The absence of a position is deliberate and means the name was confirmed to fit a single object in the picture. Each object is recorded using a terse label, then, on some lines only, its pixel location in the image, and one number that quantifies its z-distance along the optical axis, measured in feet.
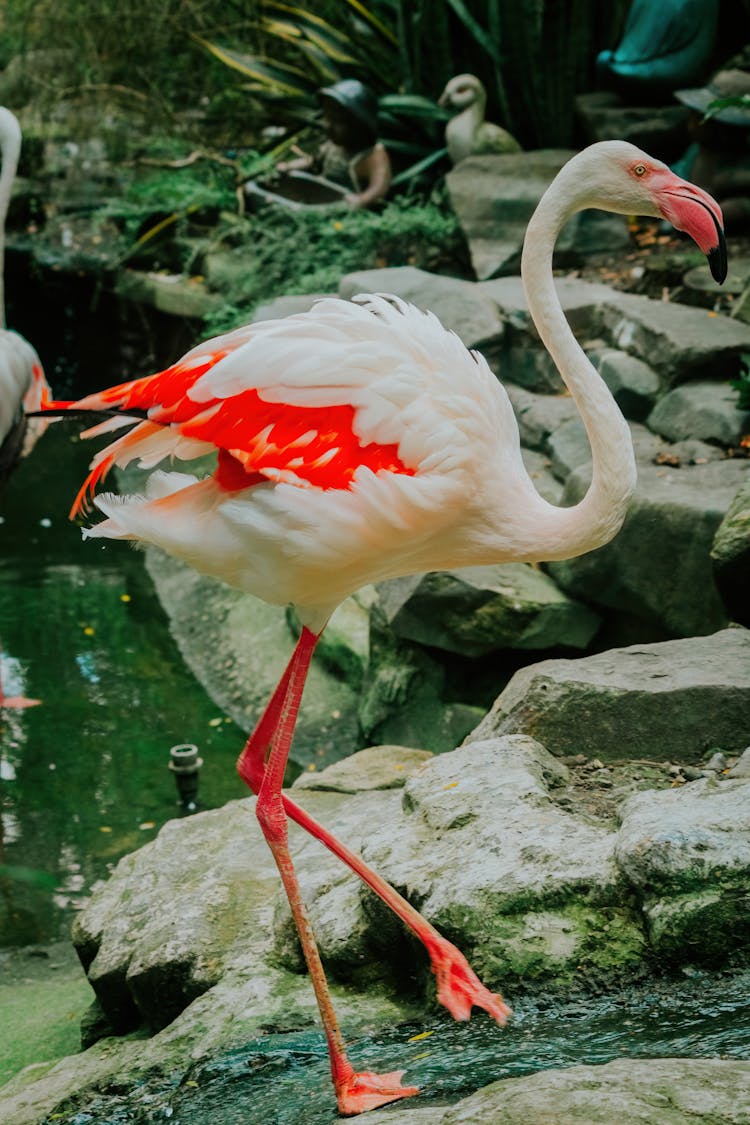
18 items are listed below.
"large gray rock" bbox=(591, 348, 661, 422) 19.49
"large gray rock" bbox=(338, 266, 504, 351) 21.50
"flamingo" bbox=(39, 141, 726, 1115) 9.43
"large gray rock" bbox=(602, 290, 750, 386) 19.04
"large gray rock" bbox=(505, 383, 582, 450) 20.02
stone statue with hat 29.91
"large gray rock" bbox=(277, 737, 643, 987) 9.14
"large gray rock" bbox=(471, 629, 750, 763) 11.57
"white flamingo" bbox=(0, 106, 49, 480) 20.59
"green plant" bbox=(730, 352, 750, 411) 17.35
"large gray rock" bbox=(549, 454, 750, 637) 15.81
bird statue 29.99
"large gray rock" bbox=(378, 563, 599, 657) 16.65
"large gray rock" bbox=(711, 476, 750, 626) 13.03
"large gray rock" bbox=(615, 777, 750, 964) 8.54
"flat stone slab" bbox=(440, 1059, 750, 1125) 6.32
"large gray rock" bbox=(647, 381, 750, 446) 17.83
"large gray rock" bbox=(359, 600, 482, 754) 17.58
